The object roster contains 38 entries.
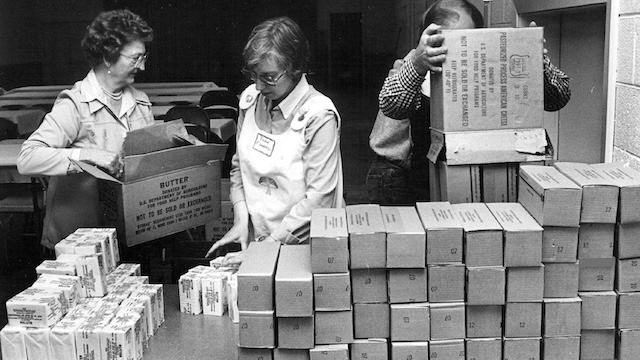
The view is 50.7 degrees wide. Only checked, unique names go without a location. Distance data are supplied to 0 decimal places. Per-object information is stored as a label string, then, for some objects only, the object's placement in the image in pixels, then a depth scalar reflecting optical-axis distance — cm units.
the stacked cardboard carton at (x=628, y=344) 194
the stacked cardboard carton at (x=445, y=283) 186
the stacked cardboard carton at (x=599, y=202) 187
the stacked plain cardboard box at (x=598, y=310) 192
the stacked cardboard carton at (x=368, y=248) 184
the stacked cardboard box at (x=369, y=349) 189
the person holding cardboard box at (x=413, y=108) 230
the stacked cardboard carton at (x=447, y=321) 188
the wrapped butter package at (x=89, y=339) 197
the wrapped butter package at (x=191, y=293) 236
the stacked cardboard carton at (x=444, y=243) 185
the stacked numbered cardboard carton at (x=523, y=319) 189
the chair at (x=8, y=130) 500
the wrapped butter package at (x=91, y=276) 222
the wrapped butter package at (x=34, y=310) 200
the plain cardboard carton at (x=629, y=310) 193
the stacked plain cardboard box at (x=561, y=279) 190
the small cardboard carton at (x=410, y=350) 188
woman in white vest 246
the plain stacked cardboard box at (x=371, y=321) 189
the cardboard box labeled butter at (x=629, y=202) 186
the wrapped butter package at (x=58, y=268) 221
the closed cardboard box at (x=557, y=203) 186
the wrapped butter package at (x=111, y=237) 241
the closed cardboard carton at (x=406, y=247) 184
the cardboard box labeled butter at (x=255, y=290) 183
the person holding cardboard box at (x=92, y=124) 272
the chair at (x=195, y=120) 447
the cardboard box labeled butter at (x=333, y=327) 187
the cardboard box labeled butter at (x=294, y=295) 182
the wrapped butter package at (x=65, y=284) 212
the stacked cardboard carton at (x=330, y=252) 183
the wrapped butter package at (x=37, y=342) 200
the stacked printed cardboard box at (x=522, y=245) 184
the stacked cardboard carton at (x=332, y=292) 184
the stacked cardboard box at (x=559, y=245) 189
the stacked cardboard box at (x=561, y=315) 190
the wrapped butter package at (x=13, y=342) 201
